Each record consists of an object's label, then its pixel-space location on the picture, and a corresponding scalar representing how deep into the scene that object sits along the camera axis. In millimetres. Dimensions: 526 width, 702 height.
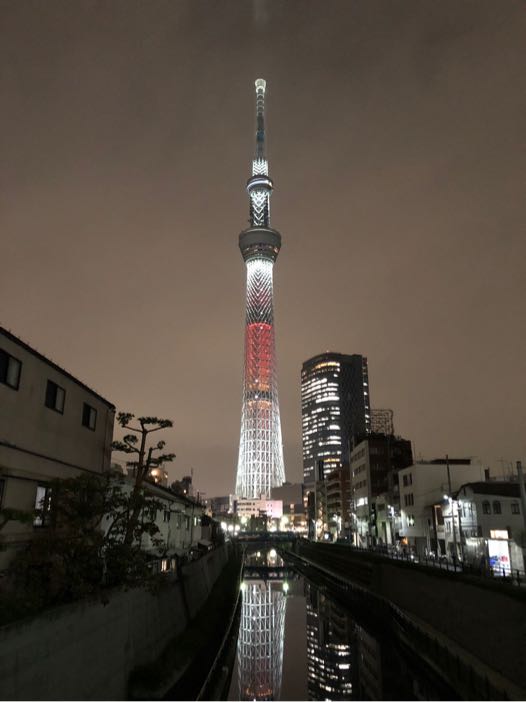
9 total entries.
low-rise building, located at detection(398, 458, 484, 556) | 43812
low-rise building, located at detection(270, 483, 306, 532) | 139500
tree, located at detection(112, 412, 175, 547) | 20556
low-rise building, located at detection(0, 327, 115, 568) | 13602
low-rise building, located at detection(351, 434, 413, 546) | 60638
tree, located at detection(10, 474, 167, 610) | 11930
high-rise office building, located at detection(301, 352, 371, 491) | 117750
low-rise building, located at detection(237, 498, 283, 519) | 130500
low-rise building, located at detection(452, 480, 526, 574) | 33219
